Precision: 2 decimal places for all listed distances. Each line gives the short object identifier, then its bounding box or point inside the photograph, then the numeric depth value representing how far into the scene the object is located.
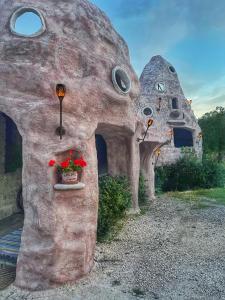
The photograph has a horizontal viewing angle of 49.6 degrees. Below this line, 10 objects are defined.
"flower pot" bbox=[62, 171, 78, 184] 5.37
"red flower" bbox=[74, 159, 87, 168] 5.56
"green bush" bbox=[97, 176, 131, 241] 7.52
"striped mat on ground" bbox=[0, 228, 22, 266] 5.66
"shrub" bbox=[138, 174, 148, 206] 12.19
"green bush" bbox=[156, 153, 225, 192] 18.59
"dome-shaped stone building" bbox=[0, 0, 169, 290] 5.24
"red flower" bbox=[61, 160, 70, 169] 5.40
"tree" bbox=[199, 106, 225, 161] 27.86
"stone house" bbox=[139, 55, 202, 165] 22.22
